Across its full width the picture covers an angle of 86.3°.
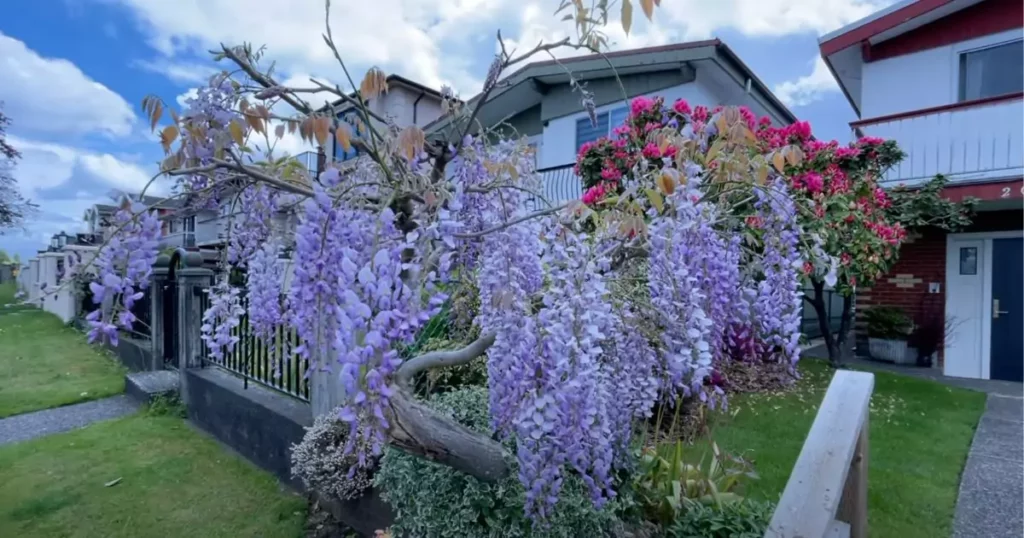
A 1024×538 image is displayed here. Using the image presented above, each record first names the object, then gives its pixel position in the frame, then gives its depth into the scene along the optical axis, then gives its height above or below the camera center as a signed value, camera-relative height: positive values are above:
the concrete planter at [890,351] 7.42 -1.15
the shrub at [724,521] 2.12 -1.02
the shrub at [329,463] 2.80 -1.07
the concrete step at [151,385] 5.03 -1.21
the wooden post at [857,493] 2.05 -0.86
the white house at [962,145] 6.50 +1.50
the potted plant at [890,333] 7.39 -0.90
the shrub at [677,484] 2.41 -1.02
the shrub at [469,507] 2.08 -0.98
